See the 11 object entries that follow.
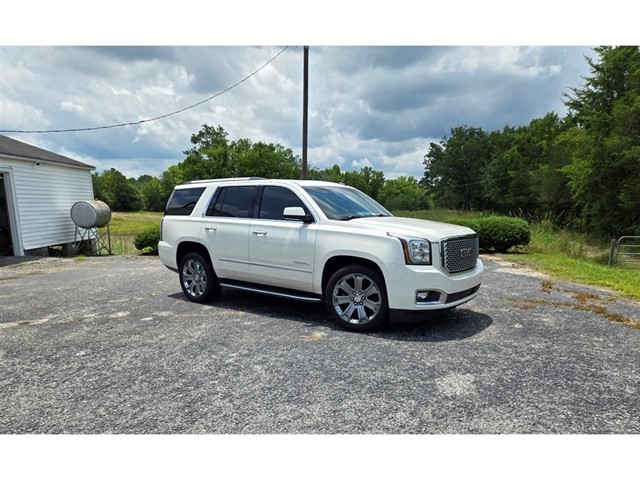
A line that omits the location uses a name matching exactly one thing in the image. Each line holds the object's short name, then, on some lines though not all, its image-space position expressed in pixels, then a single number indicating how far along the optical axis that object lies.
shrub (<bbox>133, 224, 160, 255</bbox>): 14.45
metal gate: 10.62
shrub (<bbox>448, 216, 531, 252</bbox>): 12.10
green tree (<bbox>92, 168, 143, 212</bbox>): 80.00
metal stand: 17.12
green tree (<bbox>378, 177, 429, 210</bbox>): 76.69
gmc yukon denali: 4.29
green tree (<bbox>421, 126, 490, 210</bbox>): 61.78
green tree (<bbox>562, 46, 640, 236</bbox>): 17.77
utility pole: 13.78
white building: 13.84
